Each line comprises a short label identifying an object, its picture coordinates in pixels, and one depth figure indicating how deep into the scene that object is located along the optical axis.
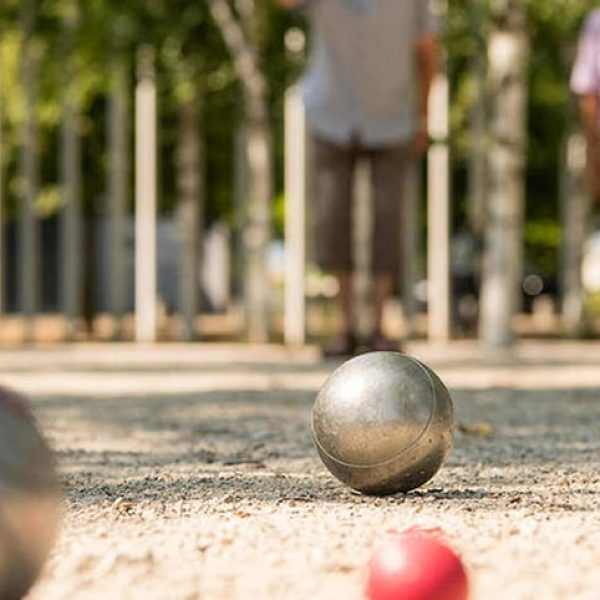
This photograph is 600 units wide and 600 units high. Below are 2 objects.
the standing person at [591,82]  9.84
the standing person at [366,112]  11.02
